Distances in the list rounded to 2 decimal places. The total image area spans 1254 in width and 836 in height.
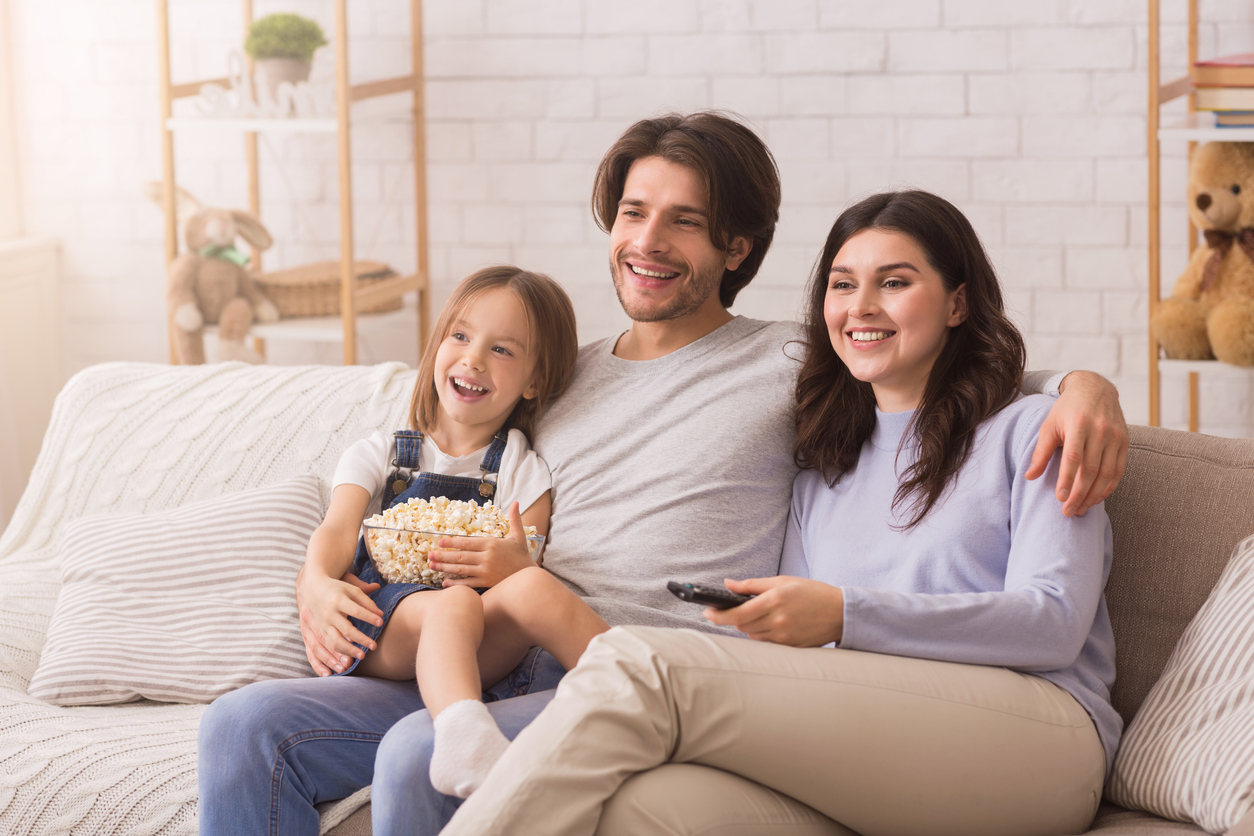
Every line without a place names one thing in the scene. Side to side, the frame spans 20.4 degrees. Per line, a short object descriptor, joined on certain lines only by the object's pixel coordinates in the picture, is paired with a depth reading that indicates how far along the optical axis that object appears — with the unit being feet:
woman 12.93
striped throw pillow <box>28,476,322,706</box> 14.31
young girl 13.50
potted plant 17.23
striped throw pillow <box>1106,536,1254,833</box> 13.04
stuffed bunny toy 17.50
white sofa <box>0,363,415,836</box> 14.88
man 13.51
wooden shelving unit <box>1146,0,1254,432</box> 16.20
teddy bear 16.24
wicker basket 17.60
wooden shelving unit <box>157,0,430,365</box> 17.13
